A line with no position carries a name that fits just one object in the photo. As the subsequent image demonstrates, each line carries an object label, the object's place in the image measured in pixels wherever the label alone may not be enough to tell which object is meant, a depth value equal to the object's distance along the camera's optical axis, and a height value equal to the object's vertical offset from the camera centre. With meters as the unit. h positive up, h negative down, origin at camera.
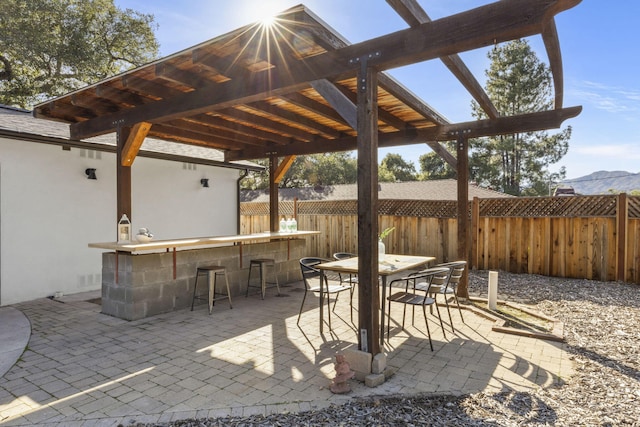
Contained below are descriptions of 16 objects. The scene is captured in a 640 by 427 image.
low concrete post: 4.96 -1.11
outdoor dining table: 3.45 -0.59
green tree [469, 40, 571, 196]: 17.23 +3.89
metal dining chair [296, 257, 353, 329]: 4.14 -0.71
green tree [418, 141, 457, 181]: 26.97 +3.63
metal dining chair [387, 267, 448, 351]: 3.65 -0.92
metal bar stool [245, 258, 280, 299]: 5.90 -0.92
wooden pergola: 2.64 +1.39
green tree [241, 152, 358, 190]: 25.98 +2.97
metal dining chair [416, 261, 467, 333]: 3.99 -0.76
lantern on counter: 4.94 -0.22
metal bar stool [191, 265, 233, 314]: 4.93 -0.89
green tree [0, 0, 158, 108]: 10.98 +5.95
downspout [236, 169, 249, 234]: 9.47 +0.52
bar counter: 4.64 -0.83
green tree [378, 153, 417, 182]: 32.25 +4.29
